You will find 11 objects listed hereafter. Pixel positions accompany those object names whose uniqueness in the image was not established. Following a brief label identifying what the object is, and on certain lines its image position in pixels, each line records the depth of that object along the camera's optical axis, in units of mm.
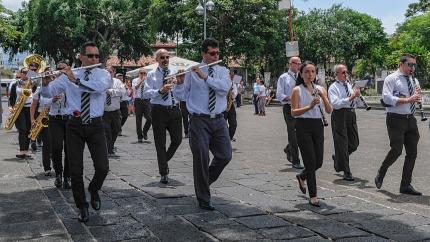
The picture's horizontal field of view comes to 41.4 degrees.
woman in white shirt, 6445
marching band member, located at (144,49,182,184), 7965
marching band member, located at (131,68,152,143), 14297
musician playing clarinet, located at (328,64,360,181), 8445
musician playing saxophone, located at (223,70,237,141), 11580
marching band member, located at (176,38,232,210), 6277
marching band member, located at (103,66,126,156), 10820
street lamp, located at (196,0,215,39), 31359
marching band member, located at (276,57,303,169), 9398
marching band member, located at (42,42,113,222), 5801
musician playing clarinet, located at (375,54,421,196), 7270
